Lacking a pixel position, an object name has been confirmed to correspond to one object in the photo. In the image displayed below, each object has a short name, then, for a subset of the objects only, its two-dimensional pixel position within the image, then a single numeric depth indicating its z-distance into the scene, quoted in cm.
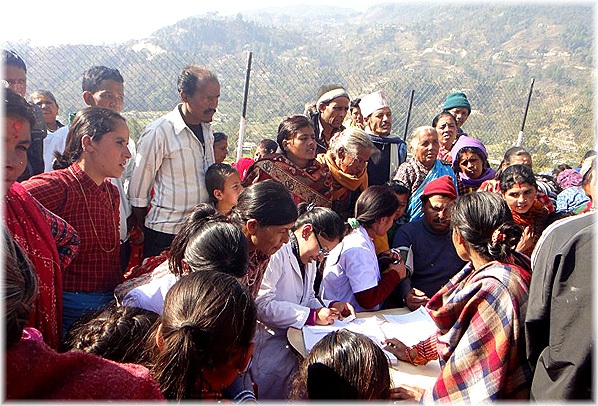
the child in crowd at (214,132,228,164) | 407
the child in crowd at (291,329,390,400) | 142
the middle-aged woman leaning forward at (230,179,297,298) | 201
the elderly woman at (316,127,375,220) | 319
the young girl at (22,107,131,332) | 191
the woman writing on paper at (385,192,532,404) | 150
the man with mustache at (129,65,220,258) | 274
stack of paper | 207
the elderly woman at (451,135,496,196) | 398
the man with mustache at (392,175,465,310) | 300
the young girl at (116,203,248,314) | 166
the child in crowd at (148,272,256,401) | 118
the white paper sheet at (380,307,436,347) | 215
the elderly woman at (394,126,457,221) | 353
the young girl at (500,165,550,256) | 321
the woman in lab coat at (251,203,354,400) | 210
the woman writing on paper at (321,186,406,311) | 262
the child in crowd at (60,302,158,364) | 144
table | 186
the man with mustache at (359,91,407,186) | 375
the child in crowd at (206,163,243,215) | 285
